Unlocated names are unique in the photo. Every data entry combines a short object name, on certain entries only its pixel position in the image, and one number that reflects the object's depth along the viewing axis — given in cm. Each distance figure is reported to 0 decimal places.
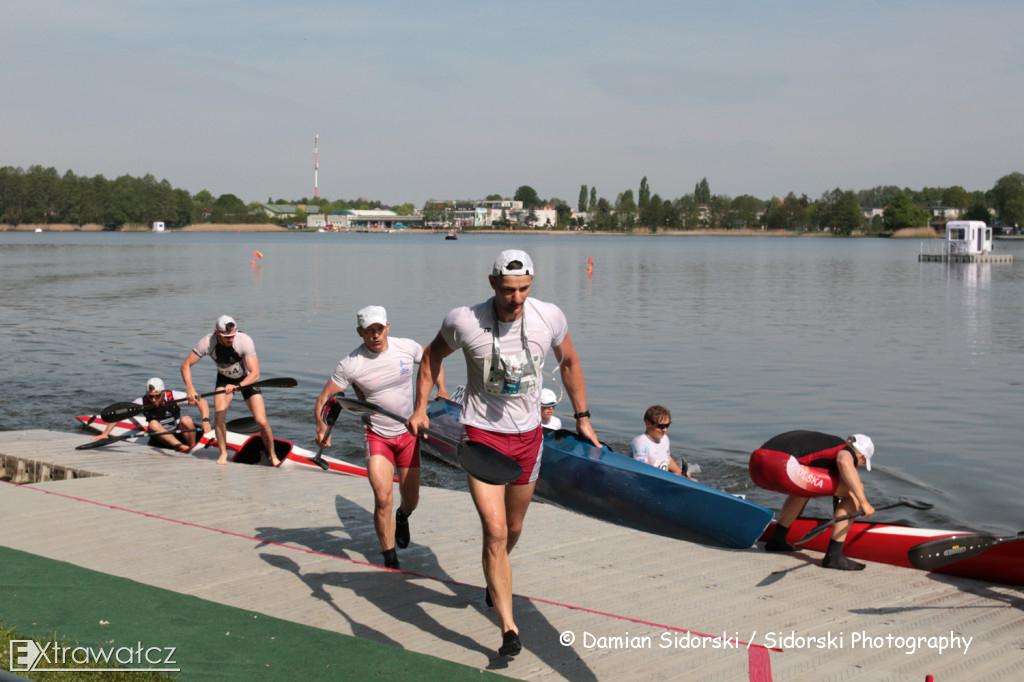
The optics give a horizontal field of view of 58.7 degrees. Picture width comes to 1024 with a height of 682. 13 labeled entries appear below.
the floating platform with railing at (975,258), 7331
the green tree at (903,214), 18100
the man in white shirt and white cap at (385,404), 687
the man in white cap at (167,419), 1266
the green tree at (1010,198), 17700
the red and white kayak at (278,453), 1205
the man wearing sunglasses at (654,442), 940
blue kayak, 798
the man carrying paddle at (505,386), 504
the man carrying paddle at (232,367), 1121
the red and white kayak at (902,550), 667
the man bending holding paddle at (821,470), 714
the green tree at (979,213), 17400
